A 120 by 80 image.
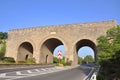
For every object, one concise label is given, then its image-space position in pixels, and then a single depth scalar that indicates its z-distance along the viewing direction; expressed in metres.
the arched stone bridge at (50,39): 34.12
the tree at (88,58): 124.00
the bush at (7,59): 34.06
